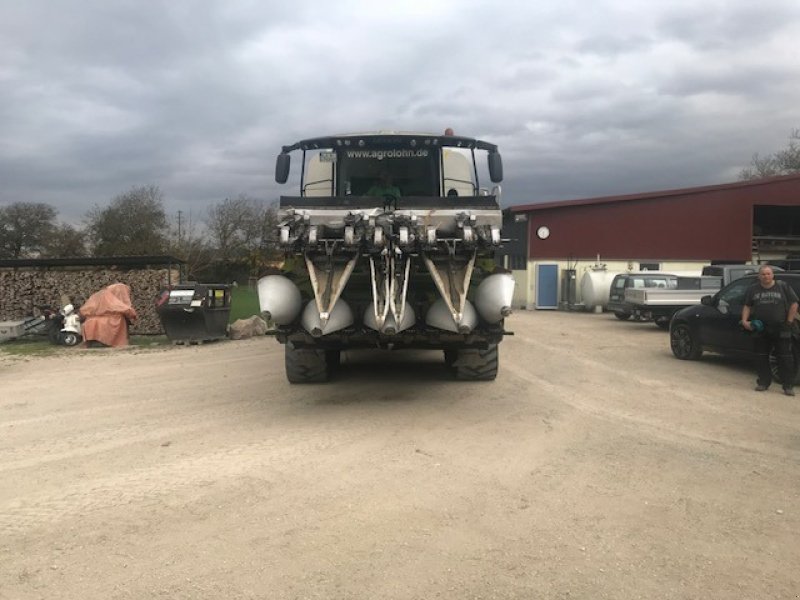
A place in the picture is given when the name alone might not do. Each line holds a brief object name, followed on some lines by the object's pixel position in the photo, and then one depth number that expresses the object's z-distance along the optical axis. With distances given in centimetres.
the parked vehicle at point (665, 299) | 1850
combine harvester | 684
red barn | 3078
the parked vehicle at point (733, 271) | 1852
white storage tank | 2775
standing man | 864
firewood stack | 1922
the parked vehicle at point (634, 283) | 2211
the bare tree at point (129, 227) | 3966
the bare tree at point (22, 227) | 4641
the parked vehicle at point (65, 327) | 1648
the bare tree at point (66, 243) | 3991
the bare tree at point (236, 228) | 4684
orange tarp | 1620
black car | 1038
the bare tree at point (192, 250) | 3979
